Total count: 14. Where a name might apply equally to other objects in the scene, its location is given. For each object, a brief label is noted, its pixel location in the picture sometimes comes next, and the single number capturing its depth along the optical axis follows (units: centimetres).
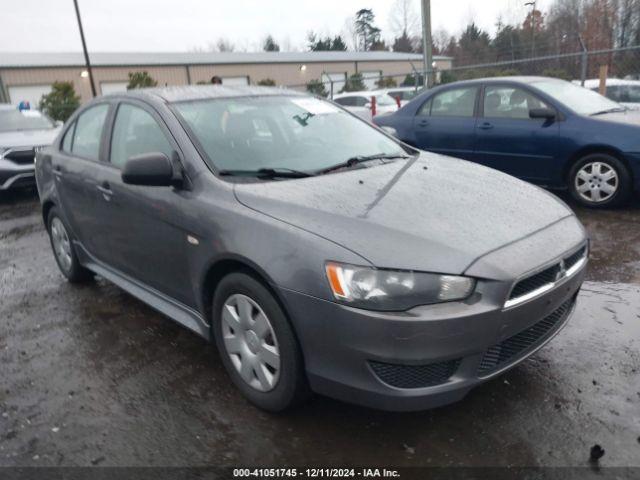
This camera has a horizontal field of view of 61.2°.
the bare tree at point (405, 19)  5678
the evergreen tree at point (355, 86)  3033
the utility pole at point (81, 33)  2208
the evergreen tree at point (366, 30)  7100
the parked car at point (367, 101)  1634
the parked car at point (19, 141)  839
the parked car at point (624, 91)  1141
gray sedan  220
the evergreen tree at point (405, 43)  6143
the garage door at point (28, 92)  2866
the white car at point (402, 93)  1885
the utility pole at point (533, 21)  3559
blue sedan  582
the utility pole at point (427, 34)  1418
